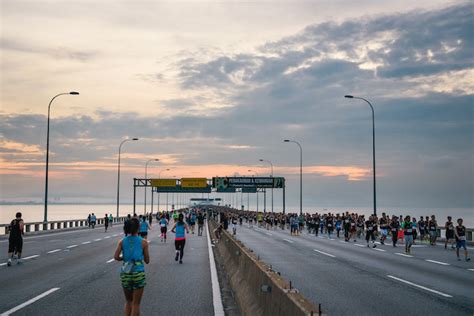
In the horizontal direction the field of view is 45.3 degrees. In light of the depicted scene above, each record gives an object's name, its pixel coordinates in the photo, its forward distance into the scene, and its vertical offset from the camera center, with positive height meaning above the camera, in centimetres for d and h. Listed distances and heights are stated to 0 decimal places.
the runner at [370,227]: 3282 -148
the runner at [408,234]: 2627 -149
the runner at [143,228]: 2844 -145
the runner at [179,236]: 2064 -132
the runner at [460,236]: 2261 -133
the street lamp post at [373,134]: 4369 +534
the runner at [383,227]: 3488 -161
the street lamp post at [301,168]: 7074 +417
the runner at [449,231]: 2858 -147
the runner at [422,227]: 3775 -164
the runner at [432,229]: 3372 -162
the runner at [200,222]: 4376 -170
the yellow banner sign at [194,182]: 9831 +311
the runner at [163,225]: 3378 -152
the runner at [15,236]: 1925 -128
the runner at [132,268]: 780 -95
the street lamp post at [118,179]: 7531 +263
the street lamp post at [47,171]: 4556 +227
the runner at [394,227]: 3102 -139
